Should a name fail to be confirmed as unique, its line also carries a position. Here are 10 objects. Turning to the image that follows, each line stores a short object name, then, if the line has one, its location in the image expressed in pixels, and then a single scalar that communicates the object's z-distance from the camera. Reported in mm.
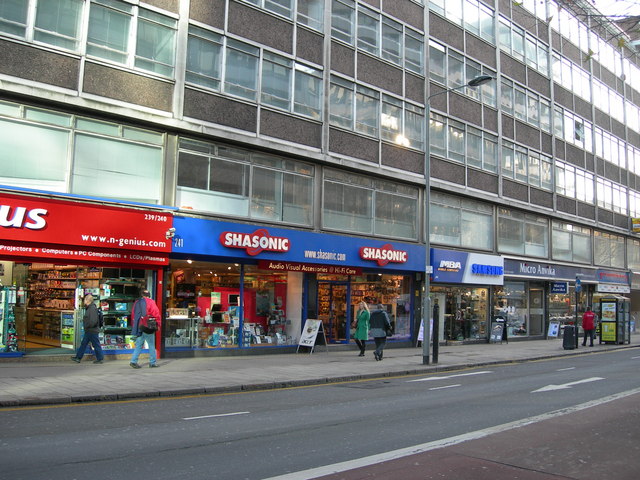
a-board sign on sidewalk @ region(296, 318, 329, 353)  18984
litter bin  23969
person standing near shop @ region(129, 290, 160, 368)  13969
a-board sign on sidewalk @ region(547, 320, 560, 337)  31156
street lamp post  17094
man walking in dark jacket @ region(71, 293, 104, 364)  14203
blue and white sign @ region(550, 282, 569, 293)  31250
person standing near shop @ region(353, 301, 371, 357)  18406
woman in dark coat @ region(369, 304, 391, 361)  17547
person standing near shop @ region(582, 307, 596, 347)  26156
